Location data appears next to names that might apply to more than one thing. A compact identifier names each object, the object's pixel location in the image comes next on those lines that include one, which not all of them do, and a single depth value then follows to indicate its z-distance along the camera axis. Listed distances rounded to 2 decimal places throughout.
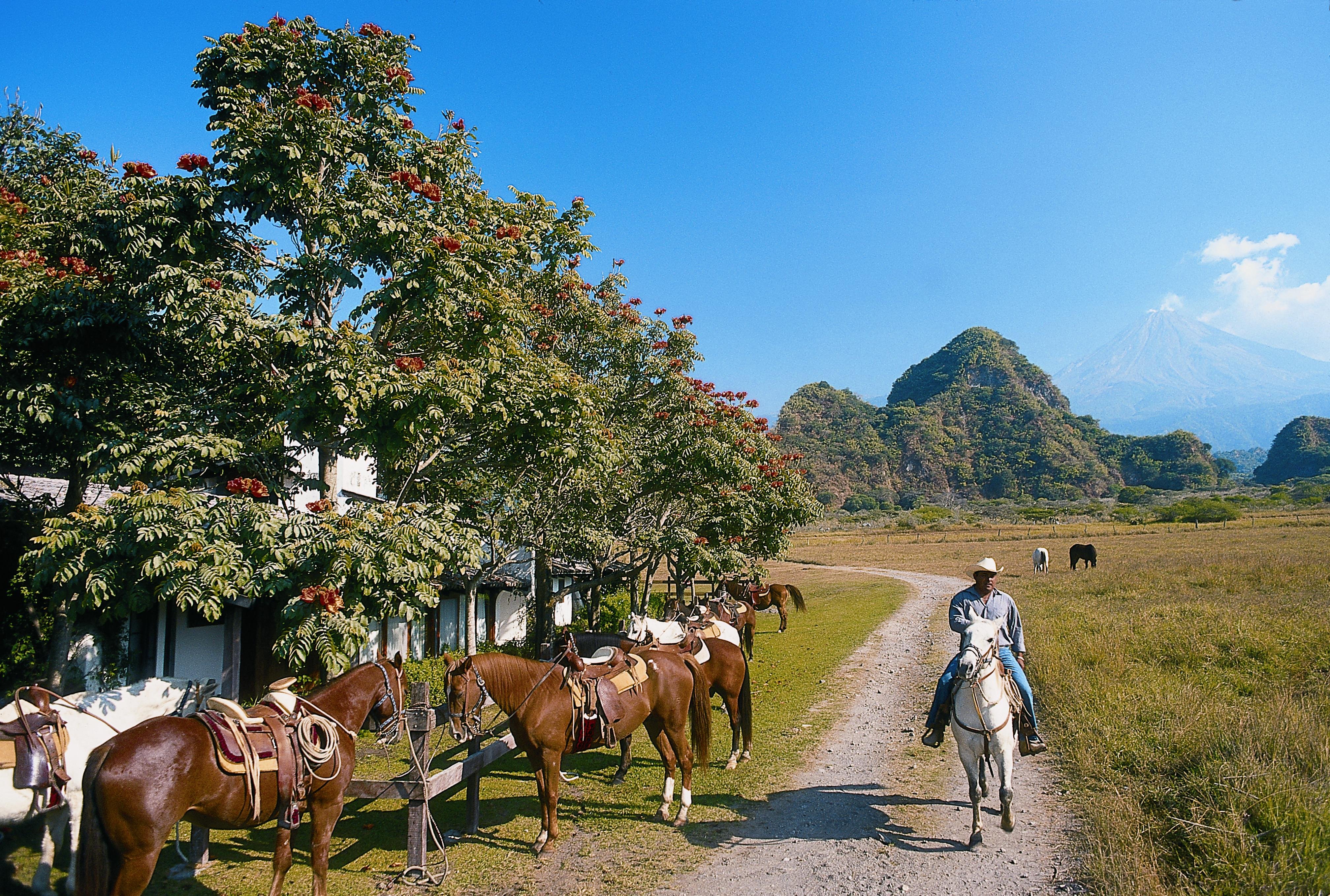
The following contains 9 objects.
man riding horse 7.51
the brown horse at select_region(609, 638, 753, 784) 9.75
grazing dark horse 33.72
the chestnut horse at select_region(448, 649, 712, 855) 6.66
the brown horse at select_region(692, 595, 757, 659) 14.46
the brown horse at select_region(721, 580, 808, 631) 19.67
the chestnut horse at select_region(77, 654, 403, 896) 4.65
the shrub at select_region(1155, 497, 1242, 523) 64.50
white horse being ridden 6.87
